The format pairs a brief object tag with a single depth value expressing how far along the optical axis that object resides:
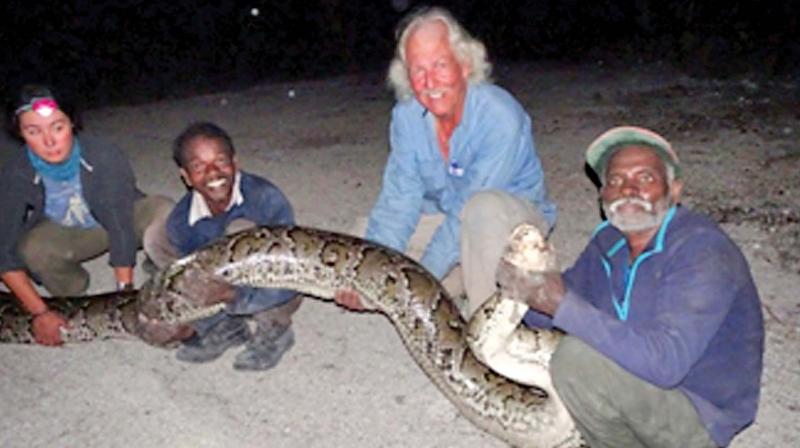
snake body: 3.34
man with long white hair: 3.94
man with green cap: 2.61
